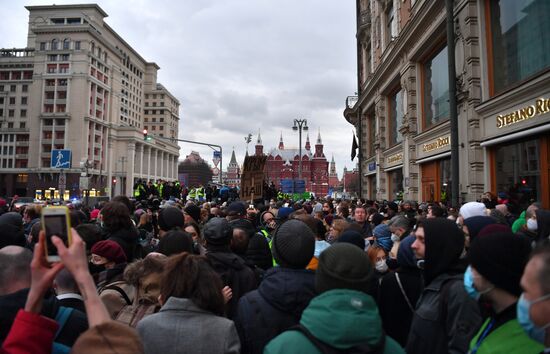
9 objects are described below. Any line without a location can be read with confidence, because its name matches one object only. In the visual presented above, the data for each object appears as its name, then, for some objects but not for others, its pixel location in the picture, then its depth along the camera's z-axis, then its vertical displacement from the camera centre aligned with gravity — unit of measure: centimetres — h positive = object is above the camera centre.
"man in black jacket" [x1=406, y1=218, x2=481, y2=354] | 238 -74
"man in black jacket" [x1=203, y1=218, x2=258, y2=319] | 357 -71
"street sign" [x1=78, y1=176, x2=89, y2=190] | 2222 +56
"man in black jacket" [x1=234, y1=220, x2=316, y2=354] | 260 -79
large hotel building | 7300 +1790
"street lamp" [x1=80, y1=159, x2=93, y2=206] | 3193 +254
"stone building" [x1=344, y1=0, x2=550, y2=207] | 1038 +366
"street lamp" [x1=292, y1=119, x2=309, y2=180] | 3161 +598
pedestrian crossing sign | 2123 +197
